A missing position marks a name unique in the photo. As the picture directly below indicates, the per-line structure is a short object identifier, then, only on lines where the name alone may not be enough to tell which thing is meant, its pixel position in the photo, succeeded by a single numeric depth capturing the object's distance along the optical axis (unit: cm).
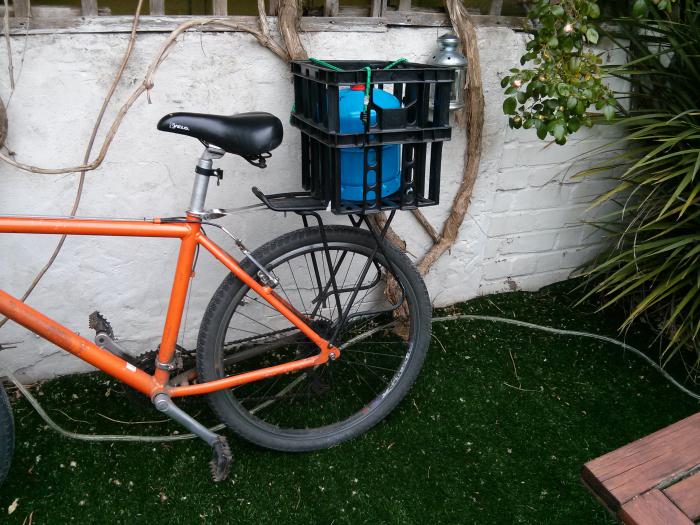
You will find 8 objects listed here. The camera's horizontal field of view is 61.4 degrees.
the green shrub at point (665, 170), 224
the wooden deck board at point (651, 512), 112
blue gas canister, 169
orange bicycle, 161
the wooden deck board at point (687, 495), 116
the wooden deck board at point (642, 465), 116
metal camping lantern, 212
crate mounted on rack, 160
